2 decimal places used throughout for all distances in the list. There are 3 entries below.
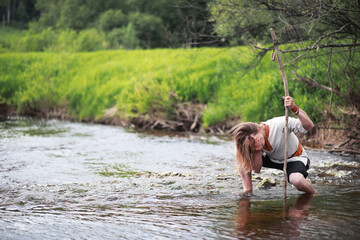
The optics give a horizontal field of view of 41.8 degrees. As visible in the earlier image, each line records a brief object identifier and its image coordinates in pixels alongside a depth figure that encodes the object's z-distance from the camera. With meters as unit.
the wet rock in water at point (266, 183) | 7.07
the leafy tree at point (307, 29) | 7.95
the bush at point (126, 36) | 42.88
